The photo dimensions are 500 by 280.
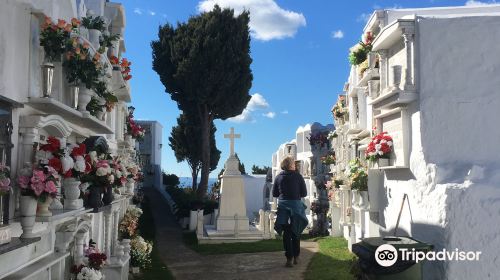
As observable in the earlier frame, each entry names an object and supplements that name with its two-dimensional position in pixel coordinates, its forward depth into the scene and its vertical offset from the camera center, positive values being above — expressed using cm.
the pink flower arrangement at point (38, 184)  376 -6
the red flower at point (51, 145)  432 +29
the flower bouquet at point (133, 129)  1302 +130
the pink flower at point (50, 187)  382 -8
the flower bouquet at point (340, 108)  1410 +206
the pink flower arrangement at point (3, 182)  337 -4
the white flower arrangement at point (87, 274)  583 -120
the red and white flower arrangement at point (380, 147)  807 +48
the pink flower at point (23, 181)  376 -3
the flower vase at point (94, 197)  582 -25
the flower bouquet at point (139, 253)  998 -164
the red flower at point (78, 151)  486 +26
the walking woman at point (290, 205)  930 -57
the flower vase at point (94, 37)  682 +200
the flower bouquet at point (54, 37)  450 +133
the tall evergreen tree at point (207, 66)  2350 +550
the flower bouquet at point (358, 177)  937 -3
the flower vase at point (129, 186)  1154 -23
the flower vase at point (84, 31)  653 +201
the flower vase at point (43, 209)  398 -27
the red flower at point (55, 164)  415 +11
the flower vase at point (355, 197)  1007 -46
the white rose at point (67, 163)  433 +13
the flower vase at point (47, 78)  445 +92
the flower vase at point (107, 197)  657 -28
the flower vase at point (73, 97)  572 +95
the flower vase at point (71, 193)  495 -17
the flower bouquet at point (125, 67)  915 +210
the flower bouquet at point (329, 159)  1534 +54
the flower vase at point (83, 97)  580 +97
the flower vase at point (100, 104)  677 +103
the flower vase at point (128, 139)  1263 +101
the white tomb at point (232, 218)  1452 -133
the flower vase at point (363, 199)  948 -46
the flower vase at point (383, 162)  821 +24
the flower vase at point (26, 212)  376 -28
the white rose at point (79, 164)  480 +13
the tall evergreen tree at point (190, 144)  2628 +185
